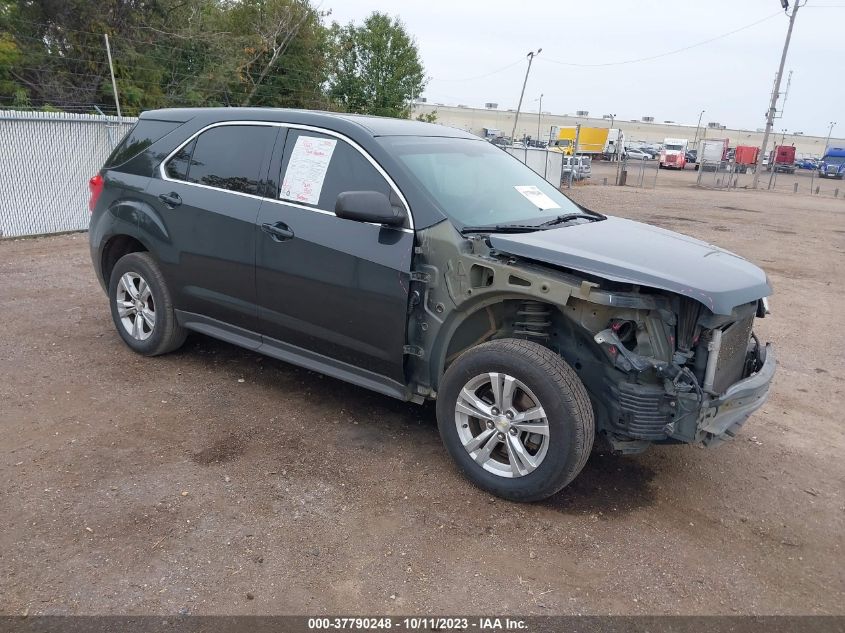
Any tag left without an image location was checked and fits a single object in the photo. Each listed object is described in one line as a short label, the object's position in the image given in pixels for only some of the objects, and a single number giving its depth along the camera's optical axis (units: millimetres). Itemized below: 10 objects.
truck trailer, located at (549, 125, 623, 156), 46906
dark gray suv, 3449
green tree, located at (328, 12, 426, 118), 34469
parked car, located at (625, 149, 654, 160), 66750
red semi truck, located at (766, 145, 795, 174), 57438
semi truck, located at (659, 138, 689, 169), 55544
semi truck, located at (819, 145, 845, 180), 55875
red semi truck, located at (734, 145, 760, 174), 52031
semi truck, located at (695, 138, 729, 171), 46062
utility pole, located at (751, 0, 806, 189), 35031
